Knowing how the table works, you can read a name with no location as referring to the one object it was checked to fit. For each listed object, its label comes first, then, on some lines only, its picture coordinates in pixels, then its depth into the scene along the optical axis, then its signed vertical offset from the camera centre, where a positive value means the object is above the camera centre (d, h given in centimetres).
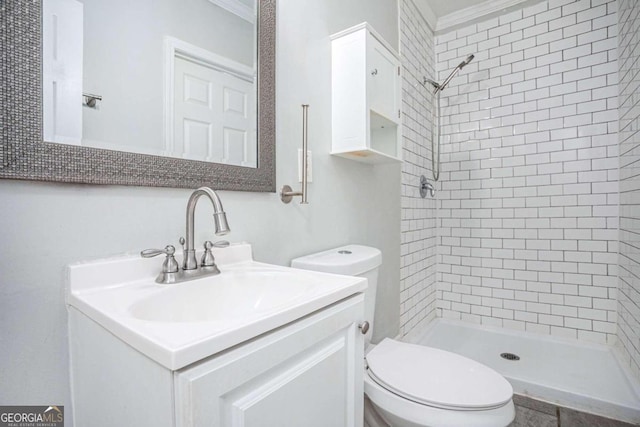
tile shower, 204 +28
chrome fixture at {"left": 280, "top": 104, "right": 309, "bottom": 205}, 115 +11
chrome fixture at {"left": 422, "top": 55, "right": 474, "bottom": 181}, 239 +76
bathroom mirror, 59 +14
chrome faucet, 70 -3
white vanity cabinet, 44 -29
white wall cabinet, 132 +54
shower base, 155 -92
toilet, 94 -57
